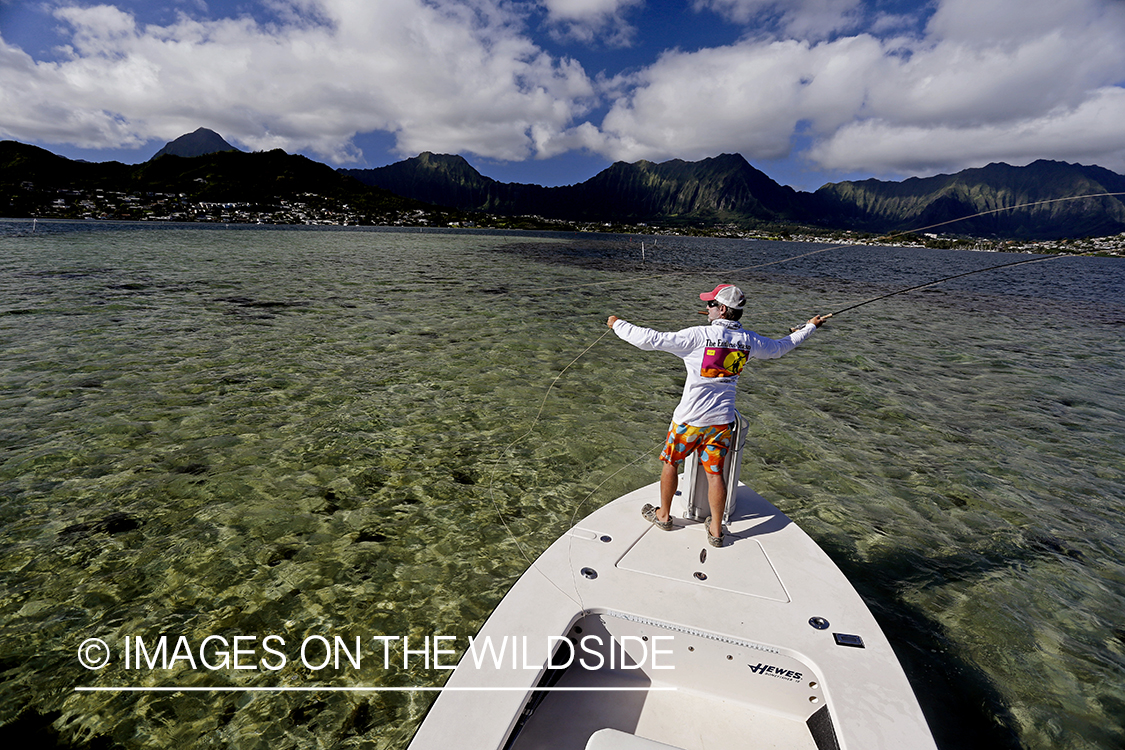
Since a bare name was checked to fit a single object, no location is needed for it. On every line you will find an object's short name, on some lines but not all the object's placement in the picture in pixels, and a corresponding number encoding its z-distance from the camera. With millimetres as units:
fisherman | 5625
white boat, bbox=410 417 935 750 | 3529
